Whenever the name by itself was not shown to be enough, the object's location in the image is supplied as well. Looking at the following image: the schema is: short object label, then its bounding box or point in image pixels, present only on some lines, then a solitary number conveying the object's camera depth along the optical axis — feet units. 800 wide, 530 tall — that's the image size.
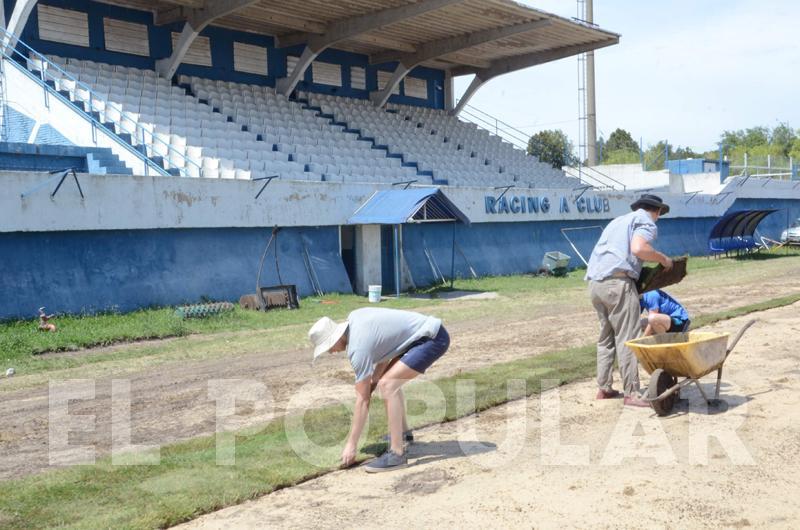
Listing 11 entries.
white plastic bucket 66.44
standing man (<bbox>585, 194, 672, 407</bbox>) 26.81
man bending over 21.02
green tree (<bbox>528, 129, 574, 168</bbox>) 240.73
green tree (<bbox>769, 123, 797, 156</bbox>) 303.48
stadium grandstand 55.57
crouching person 28.35
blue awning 68.33
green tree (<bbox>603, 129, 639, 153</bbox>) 340.45
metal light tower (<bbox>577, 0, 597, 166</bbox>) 150.20
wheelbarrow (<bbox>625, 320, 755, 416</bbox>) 24.62
